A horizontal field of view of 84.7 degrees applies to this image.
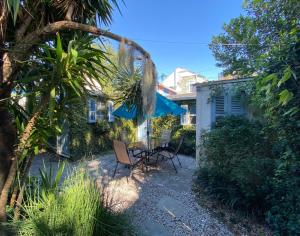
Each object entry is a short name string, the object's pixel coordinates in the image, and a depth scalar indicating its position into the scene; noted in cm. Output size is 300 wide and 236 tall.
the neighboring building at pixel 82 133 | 674
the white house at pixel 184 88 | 967
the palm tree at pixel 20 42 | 189
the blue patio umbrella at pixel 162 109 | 540
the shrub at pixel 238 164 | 319
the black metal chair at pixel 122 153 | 451
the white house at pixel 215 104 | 440
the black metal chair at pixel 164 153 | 545
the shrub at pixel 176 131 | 774
